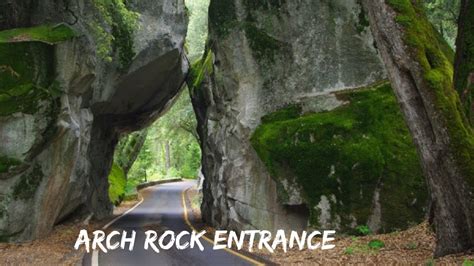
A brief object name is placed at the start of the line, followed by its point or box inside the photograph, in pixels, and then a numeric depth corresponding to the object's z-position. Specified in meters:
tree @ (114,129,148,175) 38.69
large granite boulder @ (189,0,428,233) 15.51
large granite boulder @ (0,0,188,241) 14.22
